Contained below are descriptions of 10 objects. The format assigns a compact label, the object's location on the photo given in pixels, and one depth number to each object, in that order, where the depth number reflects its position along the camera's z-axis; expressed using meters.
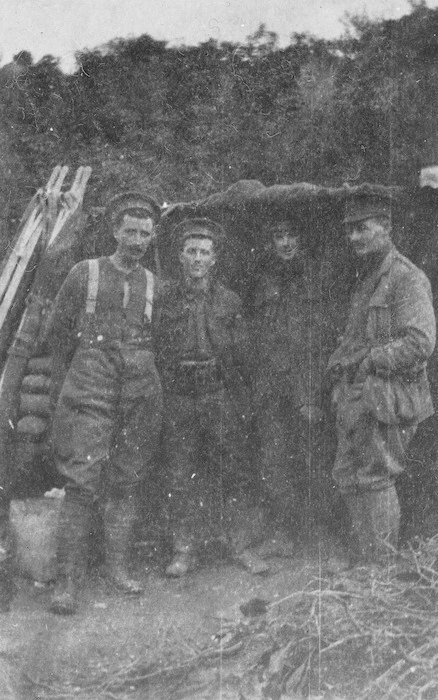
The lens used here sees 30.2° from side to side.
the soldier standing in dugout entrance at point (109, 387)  3.58
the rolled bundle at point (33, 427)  3.70
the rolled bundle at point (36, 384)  3.70
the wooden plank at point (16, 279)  3.68
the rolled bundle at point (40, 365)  3.69
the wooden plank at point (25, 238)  3.71
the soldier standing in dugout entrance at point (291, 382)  3.63
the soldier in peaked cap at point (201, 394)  3.67
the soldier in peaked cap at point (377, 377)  3.48
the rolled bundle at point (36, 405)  3.71
